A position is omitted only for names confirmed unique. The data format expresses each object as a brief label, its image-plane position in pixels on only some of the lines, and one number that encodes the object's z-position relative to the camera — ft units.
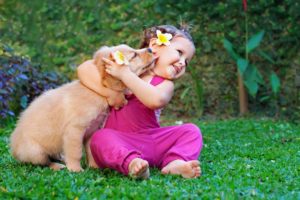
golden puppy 13.23
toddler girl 13.14
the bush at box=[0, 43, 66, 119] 22.94
